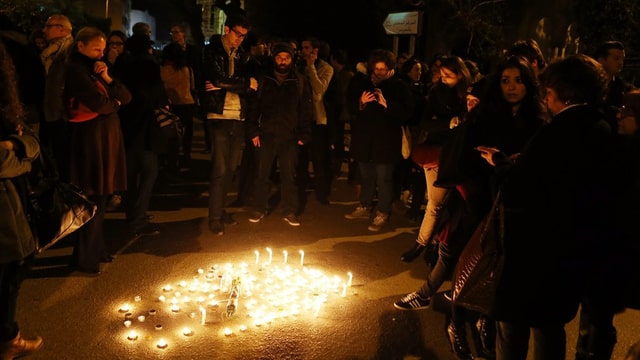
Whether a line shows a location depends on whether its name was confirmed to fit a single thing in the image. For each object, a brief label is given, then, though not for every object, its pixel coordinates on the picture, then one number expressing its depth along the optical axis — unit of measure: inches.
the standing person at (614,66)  248.1
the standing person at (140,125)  260.8
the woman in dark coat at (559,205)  123.8
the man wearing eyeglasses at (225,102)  266.8
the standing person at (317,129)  325.7
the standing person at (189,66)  390.3
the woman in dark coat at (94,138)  207.2
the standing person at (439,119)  233.6
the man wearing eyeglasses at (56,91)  222.7
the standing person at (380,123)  296.7
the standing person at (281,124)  290.8
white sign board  487.7
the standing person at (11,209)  144.9
